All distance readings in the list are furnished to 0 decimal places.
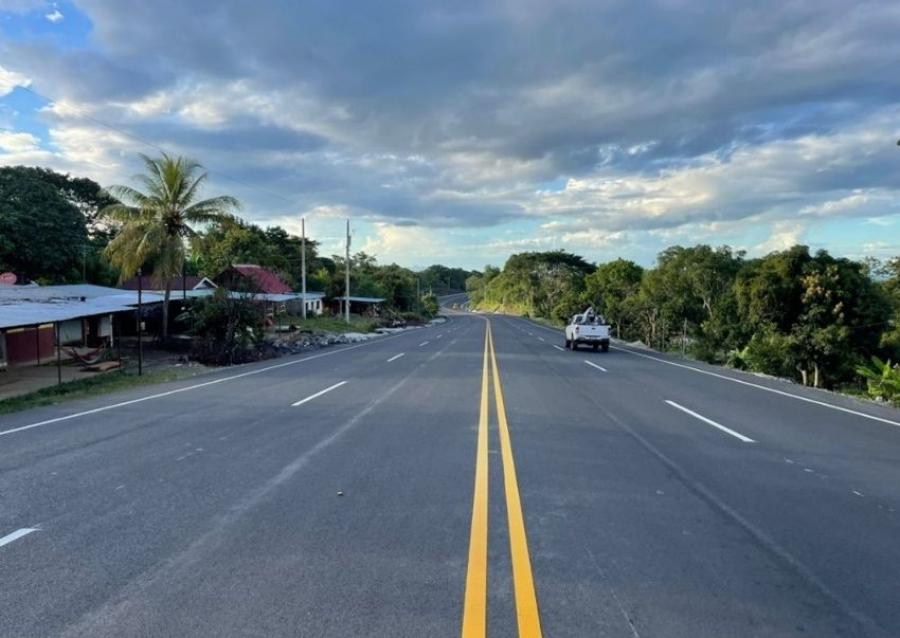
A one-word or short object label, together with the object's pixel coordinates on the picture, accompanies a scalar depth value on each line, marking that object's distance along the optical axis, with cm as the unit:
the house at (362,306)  6950
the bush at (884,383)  1454
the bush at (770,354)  2197
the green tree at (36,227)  2514
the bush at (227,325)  2348
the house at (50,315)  1656
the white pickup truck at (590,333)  2706
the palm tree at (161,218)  2862
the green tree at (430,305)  9751
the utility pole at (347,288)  5162
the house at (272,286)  2731
